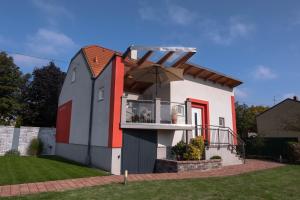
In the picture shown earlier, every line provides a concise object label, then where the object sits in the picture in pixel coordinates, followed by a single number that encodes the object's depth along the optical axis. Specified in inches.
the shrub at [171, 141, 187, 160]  496.1
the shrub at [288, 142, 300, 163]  659.4
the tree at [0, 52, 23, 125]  1050.7
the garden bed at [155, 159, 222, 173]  451.2
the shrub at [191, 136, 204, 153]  509.0
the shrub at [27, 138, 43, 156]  826.8
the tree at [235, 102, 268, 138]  1266.0
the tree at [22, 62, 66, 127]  1191.9
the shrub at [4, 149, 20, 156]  792.3
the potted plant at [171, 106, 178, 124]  510.3
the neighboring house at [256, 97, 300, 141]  1050.7
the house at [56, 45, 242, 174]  467.8
